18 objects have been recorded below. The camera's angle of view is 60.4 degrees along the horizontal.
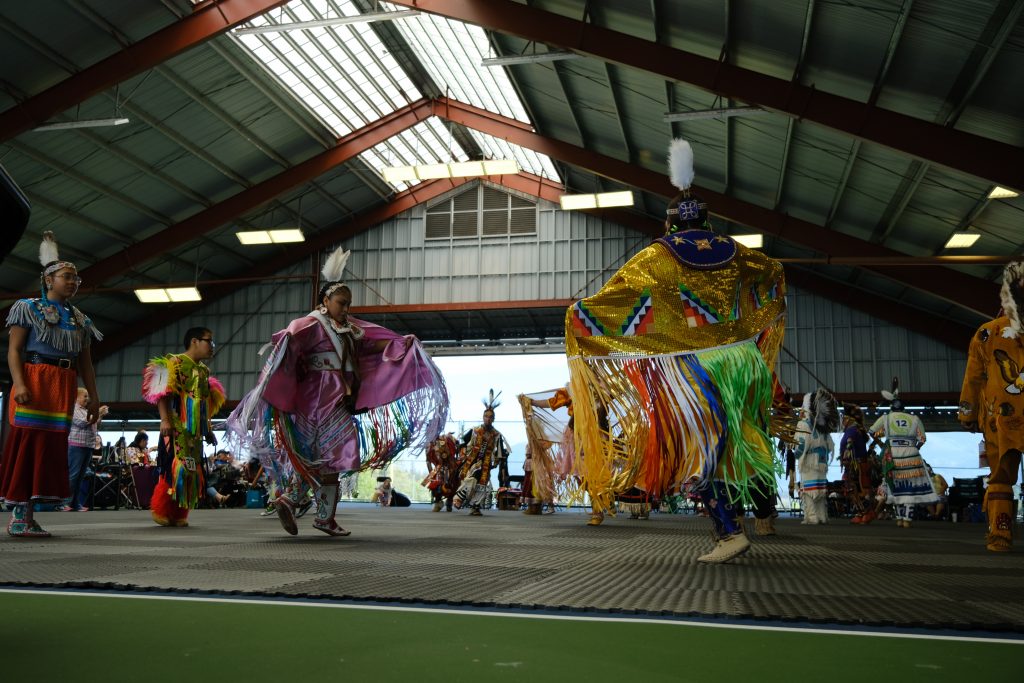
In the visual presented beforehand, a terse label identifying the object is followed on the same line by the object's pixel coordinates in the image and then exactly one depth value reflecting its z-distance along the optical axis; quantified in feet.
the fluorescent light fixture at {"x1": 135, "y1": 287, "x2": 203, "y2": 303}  64.75
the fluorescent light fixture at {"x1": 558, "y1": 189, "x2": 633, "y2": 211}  55.83
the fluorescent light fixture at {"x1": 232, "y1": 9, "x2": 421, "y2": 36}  43.21
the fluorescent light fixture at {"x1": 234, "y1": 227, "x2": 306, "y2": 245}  63.10
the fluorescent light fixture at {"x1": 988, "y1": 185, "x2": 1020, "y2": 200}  40.38
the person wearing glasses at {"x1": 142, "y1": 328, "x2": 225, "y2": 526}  22.07
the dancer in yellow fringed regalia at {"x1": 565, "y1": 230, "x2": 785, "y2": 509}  11.69
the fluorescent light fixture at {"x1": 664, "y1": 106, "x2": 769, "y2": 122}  41.55
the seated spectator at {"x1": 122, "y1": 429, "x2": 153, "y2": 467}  44.96
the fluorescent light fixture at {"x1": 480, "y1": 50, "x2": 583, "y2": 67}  44.11
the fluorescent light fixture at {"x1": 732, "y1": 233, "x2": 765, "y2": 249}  57.16
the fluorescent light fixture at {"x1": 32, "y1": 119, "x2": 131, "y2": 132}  46.24
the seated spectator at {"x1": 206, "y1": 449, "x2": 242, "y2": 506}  47.14
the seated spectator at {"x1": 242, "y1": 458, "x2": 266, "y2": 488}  47.76
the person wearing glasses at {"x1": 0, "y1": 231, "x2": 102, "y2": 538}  16.46
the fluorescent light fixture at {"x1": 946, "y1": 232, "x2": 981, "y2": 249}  46.72
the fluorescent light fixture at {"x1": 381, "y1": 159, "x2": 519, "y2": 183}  55.26
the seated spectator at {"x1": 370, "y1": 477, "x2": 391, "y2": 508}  60.59
